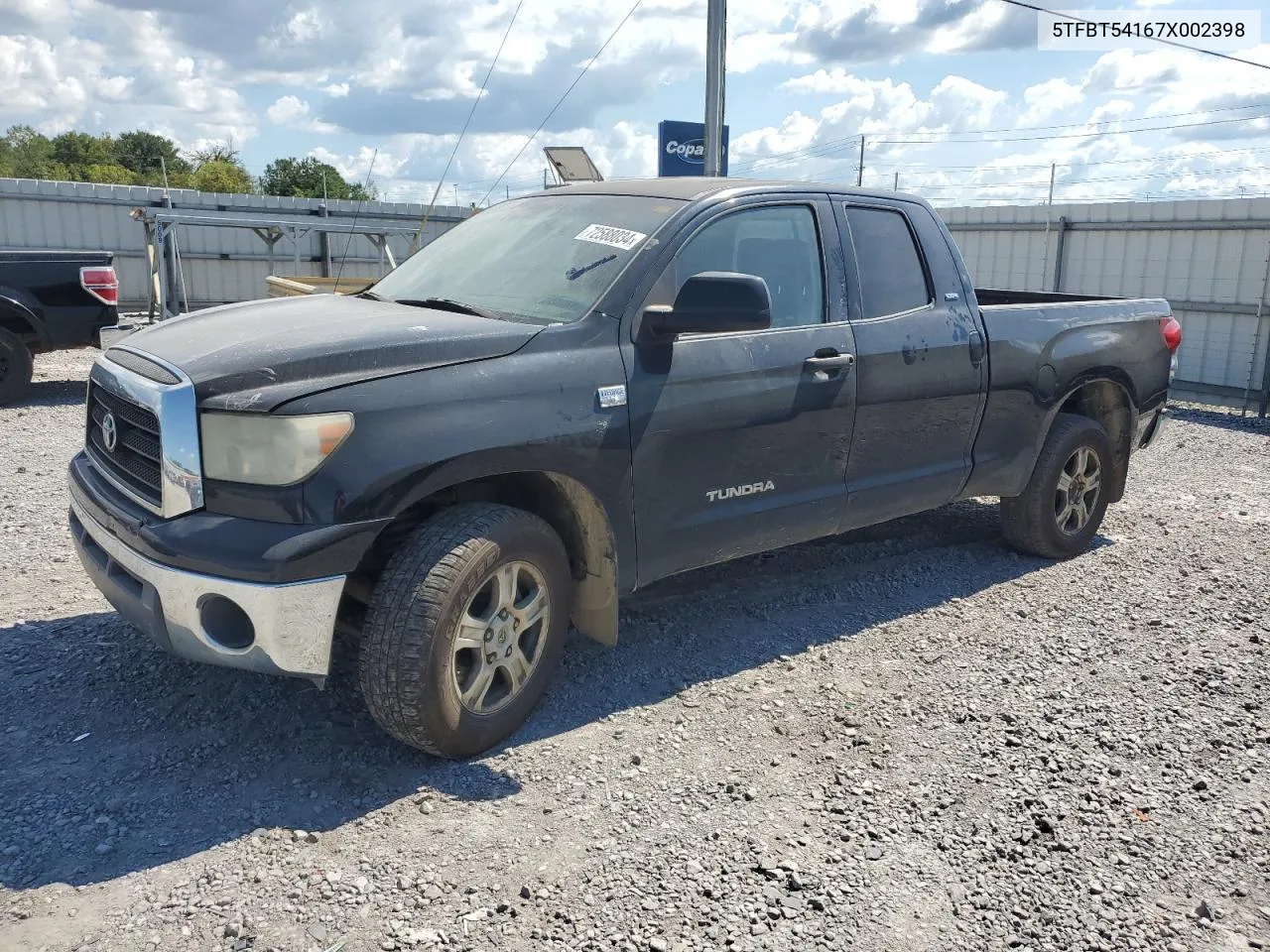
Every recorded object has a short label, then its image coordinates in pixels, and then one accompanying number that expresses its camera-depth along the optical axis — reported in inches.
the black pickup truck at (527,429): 122.1
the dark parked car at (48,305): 374.6
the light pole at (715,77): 478.6
